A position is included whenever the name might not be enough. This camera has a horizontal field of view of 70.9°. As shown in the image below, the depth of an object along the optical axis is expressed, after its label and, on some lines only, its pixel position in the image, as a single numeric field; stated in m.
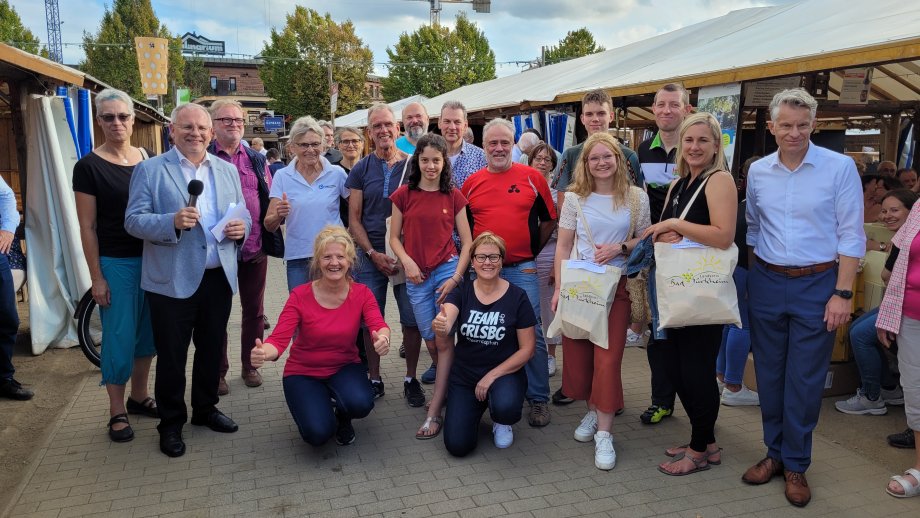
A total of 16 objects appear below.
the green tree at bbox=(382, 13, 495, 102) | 37.81
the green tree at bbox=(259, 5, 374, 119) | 35.72
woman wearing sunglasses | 3.69
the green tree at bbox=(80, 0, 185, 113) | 39.53
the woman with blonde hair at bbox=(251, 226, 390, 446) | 3.67
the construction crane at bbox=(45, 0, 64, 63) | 59.61
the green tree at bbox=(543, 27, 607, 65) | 43.59
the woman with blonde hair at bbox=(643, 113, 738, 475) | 3.13
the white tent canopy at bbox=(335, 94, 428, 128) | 19.33
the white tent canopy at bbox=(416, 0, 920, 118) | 4.80
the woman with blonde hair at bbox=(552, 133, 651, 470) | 3.56
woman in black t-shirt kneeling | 3.75
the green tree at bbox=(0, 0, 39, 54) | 32.62
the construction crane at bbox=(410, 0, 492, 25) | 34.47
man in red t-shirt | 4.10
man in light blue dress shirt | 3.01
